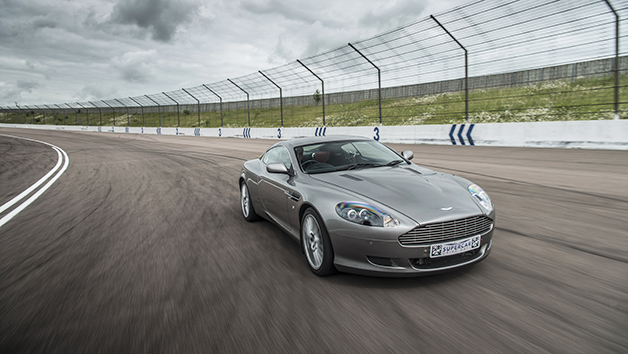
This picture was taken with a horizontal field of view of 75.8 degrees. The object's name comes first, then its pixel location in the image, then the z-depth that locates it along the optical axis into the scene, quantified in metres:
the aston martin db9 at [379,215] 2.99
